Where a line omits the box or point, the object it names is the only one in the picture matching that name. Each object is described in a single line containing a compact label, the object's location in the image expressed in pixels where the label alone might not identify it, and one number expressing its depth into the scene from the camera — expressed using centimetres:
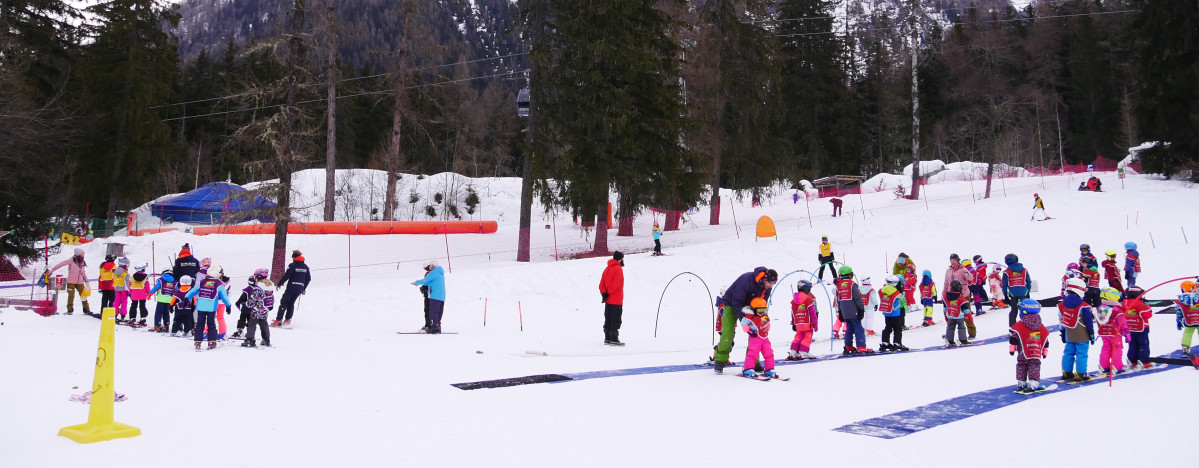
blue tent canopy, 4431
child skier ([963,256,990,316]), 1780
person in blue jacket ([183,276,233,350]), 1238
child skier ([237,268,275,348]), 1262
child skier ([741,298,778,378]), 1027
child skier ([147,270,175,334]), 1512
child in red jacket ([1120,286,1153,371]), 1054
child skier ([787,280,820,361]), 1237
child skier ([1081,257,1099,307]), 1612
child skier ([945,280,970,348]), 1373
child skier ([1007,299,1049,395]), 911
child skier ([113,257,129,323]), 1633
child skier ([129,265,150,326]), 1602
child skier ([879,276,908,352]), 1330
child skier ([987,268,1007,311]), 1880
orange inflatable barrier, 3431
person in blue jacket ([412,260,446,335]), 1588
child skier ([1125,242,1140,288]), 1834
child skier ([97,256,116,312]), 1627
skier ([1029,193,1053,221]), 2905
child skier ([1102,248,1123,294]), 1645
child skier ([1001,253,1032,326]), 1523
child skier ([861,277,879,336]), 1398
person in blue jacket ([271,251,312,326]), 1616
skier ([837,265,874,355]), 1315
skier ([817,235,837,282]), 2231
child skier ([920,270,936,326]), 1644
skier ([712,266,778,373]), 1049
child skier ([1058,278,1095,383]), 973
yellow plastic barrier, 614
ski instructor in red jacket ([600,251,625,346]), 1406
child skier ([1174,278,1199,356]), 1056
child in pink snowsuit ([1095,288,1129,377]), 1007
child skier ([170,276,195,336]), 1398
